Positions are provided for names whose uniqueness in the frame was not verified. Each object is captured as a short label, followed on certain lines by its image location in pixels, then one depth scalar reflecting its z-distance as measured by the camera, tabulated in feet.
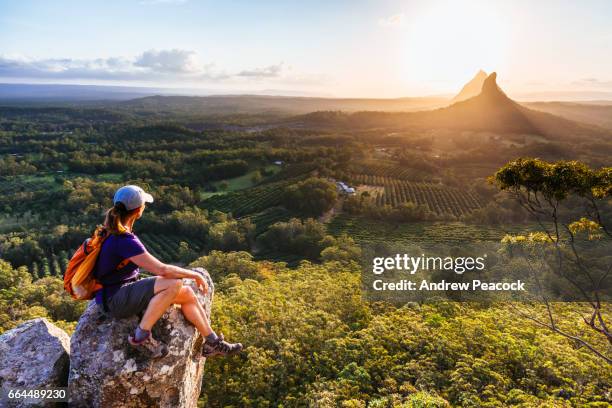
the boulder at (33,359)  24.99
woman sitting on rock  21.90
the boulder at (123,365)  22.95
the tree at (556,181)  37.14
